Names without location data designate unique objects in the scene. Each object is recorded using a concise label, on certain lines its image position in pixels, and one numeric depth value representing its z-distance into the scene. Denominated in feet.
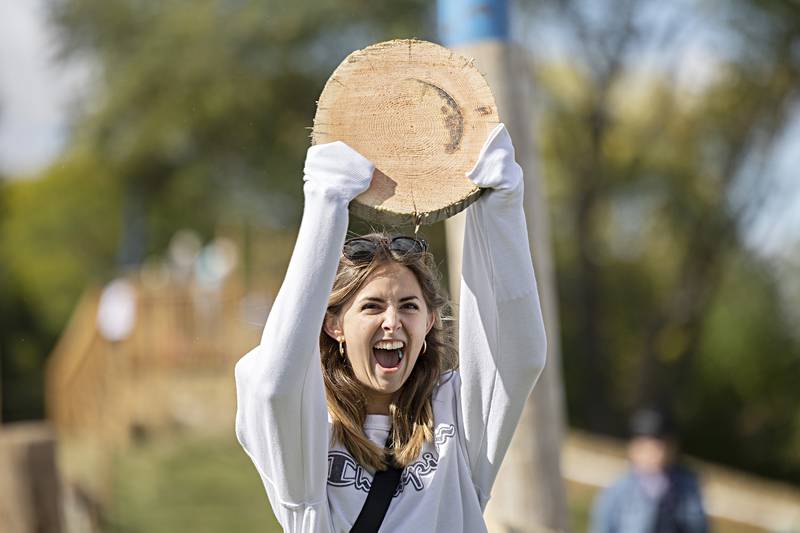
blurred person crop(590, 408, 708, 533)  36.06
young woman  13.23
